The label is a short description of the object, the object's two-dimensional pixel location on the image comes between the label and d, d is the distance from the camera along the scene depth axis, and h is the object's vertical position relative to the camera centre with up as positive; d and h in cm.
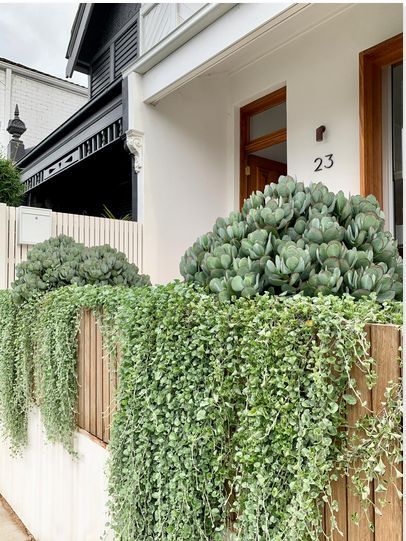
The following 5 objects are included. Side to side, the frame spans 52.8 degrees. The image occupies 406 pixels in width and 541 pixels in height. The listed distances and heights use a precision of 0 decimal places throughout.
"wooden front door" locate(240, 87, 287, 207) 518 +174
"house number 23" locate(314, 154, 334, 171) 409 +120
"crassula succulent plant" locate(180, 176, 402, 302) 133 +11
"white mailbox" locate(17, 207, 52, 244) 405 +55
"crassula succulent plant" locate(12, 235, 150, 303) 271 +8
